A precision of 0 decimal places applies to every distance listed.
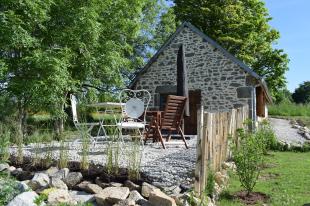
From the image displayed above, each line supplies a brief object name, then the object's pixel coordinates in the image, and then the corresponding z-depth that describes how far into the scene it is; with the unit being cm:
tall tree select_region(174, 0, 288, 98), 2411
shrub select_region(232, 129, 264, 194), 572
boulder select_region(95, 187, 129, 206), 452
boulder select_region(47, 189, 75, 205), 445
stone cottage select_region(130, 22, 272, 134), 1414
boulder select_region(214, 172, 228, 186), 610
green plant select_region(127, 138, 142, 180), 520
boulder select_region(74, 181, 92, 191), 511
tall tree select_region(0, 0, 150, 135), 1247
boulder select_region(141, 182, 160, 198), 485
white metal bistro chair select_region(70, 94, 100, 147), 665
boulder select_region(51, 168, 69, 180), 535
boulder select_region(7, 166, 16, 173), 577
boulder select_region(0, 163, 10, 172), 572
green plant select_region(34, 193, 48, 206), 355
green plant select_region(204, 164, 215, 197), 534
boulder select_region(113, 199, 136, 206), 440
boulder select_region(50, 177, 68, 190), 503
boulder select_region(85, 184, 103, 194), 496
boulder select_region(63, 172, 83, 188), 524
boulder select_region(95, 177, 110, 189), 514
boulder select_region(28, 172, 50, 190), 511
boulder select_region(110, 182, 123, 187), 509
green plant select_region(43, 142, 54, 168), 590
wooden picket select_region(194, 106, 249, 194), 517
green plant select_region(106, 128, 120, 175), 535
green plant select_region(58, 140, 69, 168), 572
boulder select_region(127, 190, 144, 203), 461
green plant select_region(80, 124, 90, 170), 555
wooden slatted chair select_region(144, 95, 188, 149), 786
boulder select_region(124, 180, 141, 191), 500
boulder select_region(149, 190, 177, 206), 442
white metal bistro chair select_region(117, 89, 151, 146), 775
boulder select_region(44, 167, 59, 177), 548
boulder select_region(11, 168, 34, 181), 562
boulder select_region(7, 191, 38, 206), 422
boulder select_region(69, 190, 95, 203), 472
